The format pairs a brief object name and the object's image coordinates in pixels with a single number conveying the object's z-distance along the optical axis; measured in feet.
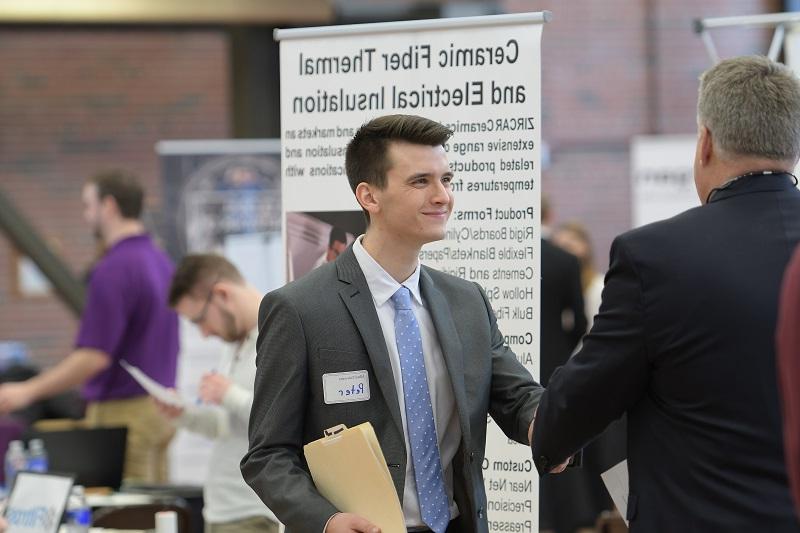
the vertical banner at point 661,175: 45.36
